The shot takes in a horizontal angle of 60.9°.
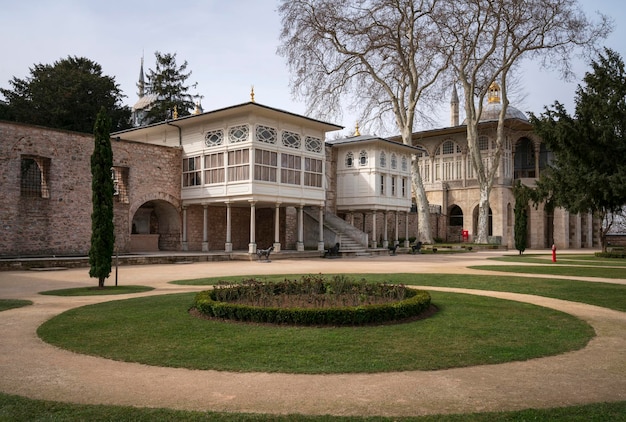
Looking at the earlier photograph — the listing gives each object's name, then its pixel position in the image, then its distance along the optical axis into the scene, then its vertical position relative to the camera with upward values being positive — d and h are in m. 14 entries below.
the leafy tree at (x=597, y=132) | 18.38 +3.28
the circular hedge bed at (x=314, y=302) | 8.41 -1.33
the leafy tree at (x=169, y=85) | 52.19 +14.18
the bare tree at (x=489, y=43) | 34.41 +12.53
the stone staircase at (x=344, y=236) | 31.19 -0.57
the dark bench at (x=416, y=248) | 34.78 -1.44
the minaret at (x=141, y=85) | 81.50 +21.93
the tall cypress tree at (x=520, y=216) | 32.66 +0.56
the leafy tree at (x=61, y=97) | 38.69 +9.85
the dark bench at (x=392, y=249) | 32.97 -1.46
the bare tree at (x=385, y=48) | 34.28 +11.94
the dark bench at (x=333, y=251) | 28.72 -1.32
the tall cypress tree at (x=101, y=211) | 13.71 +0.45
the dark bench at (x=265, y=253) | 24.74 -1.25
